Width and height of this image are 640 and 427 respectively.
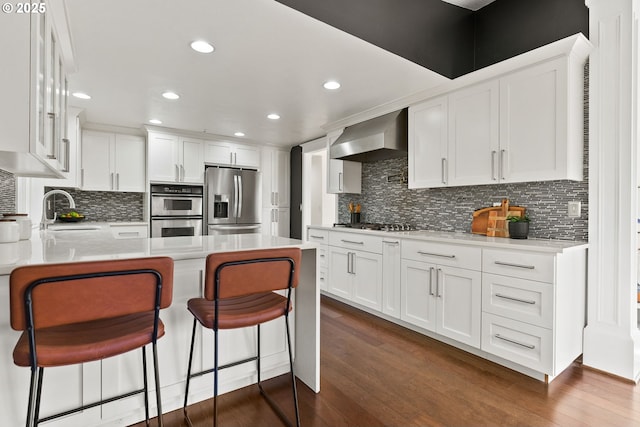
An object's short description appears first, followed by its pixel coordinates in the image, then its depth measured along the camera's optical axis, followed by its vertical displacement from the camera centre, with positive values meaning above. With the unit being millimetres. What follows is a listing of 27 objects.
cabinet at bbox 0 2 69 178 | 1215 +501
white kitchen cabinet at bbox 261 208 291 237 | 5660 -170
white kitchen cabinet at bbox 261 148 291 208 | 5693 +612
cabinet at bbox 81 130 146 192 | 4371 +700
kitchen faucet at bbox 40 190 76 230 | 3354 -113
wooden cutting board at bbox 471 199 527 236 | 2780 -47
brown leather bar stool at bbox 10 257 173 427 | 1000 -323
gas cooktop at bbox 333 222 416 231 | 3477 -169
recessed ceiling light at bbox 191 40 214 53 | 2191 +1159
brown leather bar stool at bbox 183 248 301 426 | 1374 -338
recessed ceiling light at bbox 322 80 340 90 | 2885 +1167
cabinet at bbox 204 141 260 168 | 5102 +954
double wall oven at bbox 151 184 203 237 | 4660 +21
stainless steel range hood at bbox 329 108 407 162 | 3289 +778
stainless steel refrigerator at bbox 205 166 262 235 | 5078 +189
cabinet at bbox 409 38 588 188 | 2230 +672
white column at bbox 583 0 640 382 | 2090 +158
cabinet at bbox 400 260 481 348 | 2395 -713
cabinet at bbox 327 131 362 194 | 4234 +493
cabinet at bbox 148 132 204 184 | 4598 +786
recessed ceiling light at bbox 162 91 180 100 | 3197 +1182
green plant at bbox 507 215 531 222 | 2505 -51
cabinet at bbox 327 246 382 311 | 3211 -696
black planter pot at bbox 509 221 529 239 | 2461 -138
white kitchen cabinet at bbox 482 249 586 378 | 1995 -631
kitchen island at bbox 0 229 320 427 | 1321 -731
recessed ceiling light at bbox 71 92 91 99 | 3217 +1187
